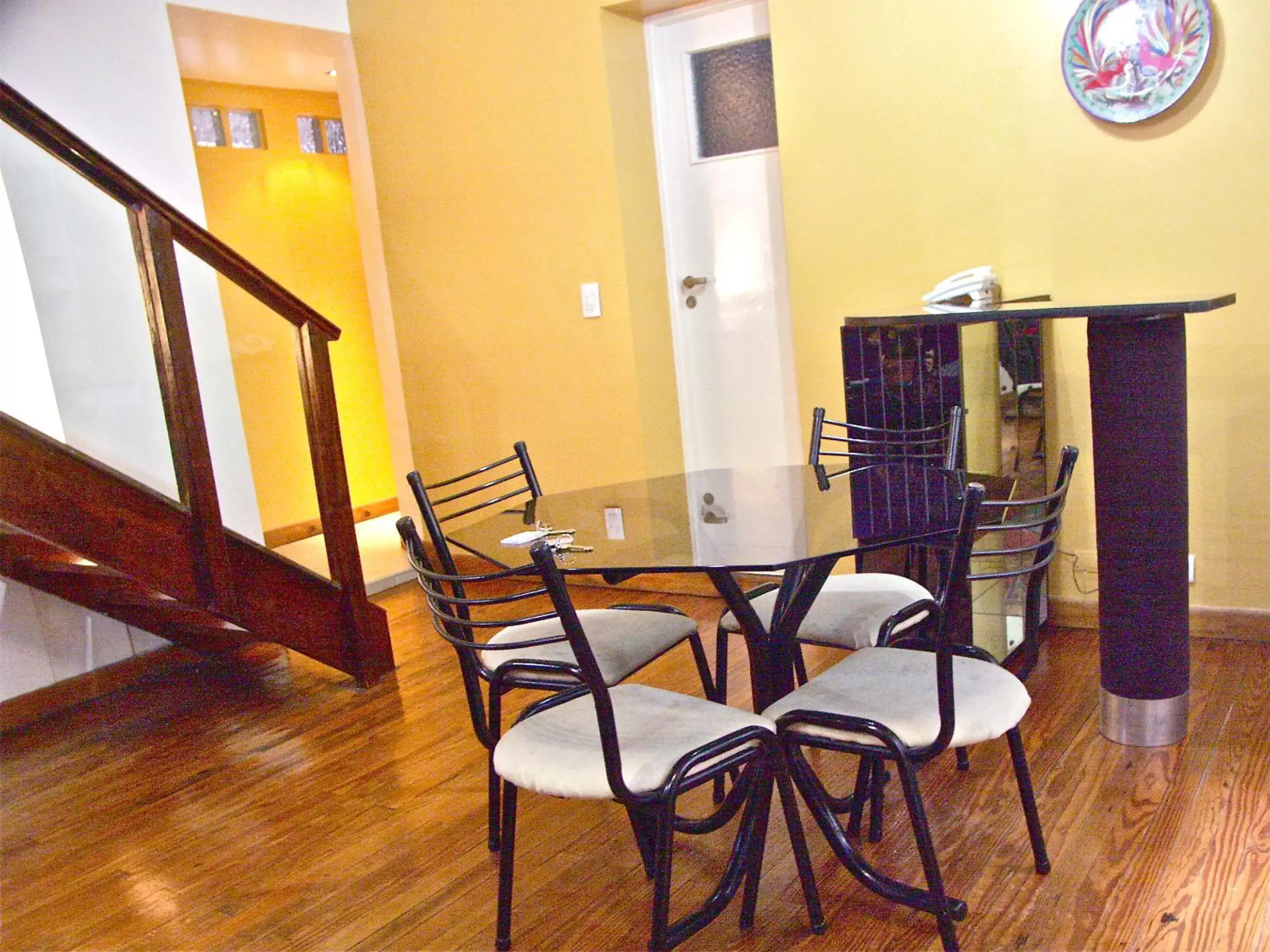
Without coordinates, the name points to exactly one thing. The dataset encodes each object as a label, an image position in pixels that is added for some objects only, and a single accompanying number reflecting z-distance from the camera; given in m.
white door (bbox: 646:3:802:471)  3.94
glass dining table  1.87
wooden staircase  2.86
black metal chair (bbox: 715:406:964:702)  2.32
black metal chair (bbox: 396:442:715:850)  2.16
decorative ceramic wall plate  2.90
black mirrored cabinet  3.01
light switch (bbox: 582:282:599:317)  4.24
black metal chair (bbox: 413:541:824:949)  1.68
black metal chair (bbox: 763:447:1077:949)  1.76
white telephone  3.15
